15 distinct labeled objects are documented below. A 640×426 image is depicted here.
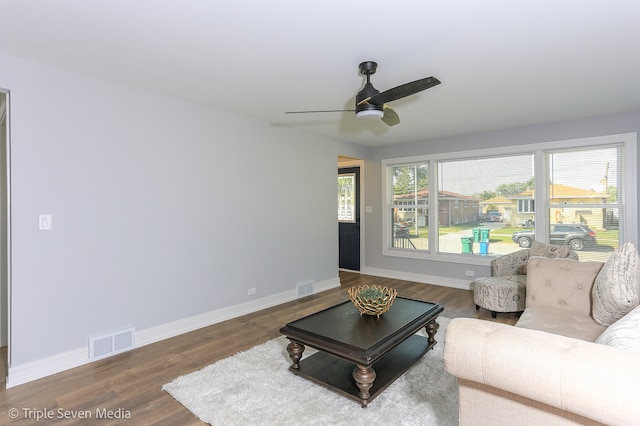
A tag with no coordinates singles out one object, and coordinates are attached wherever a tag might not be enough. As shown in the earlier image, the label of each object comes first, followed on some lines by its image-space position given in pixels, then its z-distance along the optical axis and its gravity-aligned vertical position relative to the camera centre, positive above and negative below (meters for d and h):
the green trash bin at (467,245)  5.39 -0.51
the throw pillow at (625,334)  1.13 -0.44
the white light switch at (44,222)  2.62 -0.06
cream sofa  0.92 -0.50
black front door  6.76 -0.06
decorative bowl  2.59 -0.68
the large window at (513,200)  4.28 +0.21
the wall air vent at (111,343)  2.86 -1.16
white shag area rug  1.99 -1.23
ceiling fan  2.41 +0.91
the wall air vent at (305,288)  4.82 -1.10
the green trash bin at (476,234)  5.31 -0.32
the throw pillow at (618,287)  1.94 -0.44
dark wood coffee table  2.09 -0.88
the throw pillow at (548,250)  3.84 -0.44
